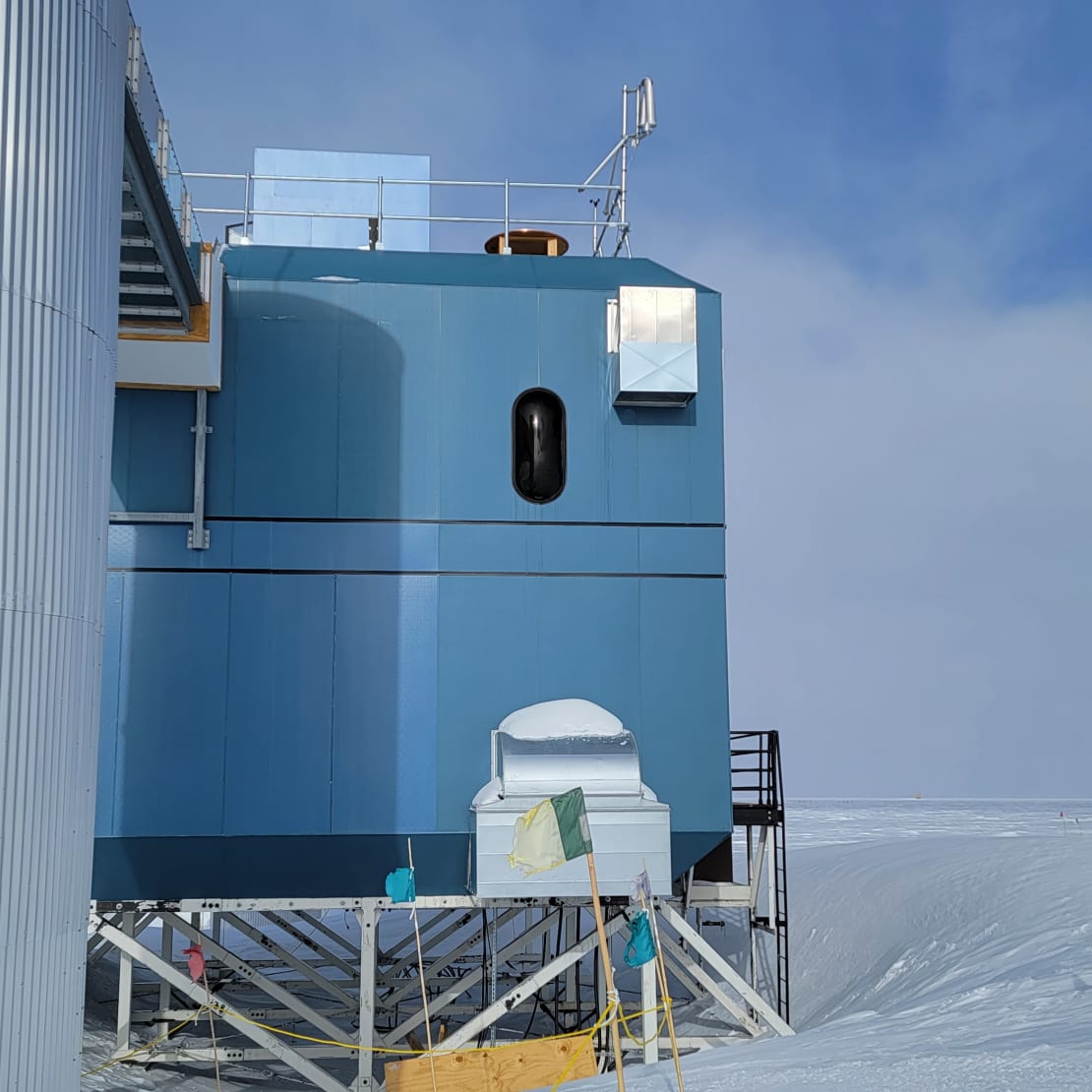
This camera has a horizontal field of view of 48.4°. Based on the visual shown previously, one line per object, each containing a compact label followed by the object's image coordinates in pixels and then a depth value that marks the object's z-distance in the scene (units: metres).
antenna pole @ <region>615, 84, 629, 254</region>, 17.16
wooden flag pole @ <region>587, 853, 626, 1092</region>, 9.81
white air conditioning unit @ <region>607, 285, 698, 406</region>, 14.89
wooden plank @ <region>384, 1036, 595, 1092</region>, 12.75
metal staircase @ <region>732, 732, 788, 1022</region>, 17.36
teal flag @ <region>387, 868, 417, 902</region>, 13.10
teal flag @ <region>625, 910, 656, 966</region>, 11.68
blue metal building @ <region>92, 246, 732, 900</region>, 14.18
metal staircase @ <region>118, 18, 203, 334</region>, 10.50
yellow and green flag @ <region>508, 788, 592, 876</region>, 11.31
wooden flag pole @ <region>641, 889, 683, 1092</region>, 10.02
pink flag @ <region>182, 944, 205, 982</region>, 15.29
